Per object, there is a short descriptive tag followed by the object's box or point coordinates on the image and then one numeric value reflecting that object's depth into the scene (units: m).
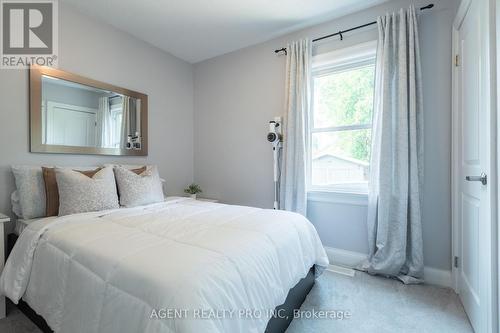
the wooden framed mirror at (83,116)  2.15
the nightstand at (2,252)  1.63
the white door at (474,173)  1.36
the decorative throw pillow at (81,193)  1.86
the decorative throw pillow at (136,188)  2.20
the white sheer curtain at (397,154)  2.10
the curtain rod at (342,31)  2.07
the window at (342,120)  2.49
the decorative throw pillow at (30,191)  1.90
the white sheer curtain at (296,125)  2.66
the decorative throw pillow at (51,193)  1.93
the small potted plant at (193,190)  3.30
